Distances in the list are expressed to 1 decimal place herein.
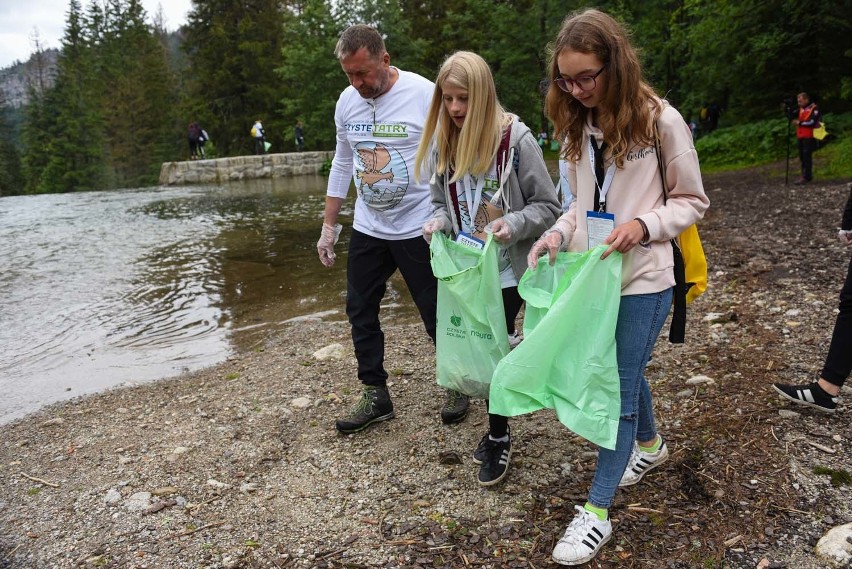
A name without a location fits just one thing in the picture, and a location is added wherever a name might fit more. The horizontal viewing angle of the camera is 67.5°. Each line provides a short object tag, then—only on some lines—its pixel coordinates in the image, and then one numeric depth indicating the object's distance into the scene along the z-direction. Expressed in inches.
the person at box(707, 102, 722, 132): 846.5
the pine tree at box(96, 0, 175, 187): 1916.8
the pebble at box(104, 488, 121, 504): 119.5
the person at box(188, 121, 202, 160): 1111.6
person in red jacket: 418.0
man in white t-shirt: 126.6
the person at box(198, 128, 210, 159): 1143.1
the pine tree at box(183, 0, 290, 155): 1540.4
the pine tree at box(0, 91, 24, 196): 2065.7
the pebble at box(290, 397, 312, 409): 156.8
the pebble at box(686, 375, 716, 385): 144.9
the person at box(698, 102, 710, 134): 864.8
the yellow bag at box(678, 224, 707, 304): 87.7
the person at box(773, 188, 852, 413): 122.0
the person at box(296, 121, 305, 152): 1209.5
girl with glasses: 78.5
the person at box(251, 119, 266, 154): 1156.1
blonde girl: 103.3
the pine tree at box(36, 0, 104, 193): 1872.5
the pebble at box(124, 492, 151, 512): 116.6
